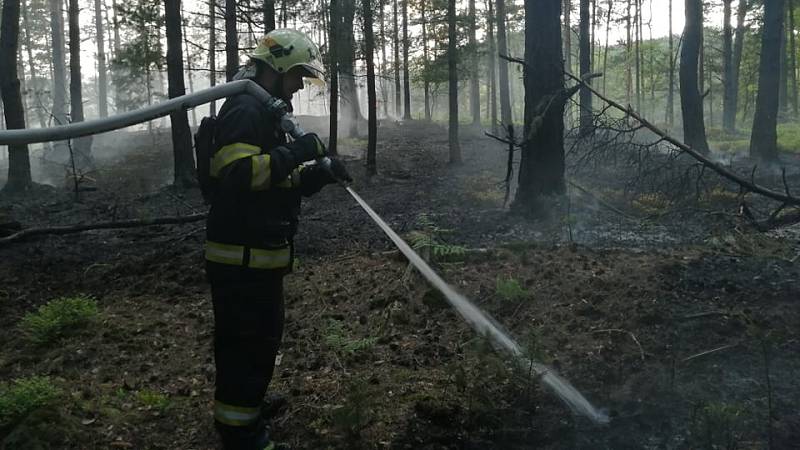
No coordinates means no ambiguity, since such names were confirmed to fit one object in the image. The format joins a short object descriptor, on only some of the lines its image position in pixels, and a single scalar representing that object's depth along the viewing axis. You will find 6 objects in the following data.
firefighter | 3.20
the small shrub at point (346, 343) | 4.69
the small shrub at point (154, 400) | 3.98
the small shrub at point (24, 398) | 3.35
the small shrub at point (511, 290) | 5.35
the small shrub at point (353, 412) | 3.30
